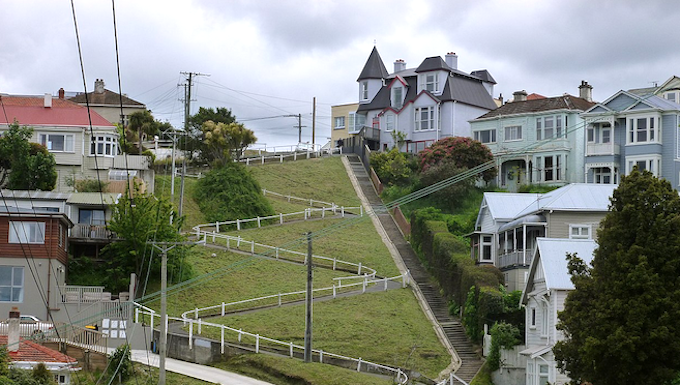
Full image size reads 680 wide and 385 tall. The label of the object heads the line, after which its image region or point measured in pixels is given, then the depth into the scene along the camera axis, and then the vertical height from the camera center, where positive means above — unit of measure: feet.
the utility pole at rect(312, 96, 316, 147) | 410.31 +29.17
